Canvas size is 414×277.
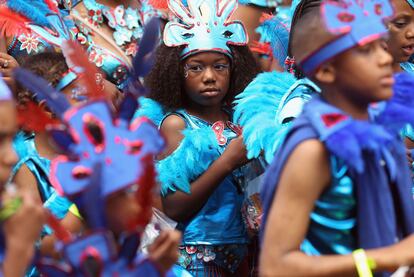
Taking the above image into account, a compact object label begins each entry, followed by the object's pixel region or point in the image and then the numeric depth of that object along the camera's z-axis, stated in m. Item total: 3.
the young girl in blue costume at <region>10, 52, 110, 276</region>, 7.35
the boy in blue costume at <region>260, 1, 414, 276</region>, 5.45
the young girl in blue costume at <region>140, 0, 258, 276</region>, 8.45
